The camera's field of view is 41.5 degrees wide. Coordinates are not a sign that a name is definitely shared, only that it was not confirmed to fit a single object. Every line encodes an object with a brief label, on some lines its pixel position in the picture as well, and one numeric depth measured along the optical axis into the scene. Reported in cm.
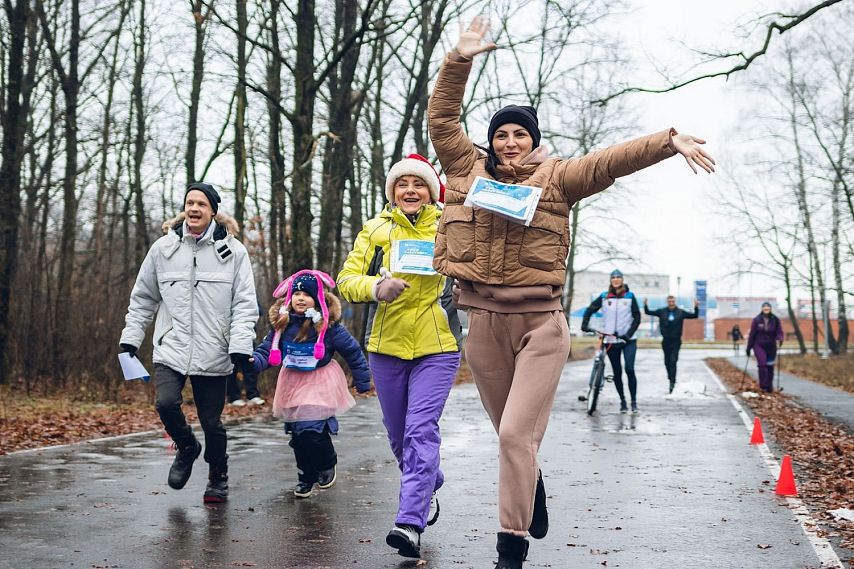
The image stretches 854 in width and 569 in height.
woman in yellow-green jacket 604
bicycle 1623
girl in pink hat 798
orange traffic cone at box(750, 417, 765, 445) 1224
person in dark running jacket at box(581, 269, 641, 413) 1634
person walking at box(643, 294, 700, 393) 2258
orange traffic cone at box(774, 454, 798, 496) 835
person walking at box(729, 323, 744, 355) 5342
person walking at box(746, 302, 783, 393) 2156
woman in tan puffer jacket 518
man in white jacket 746
